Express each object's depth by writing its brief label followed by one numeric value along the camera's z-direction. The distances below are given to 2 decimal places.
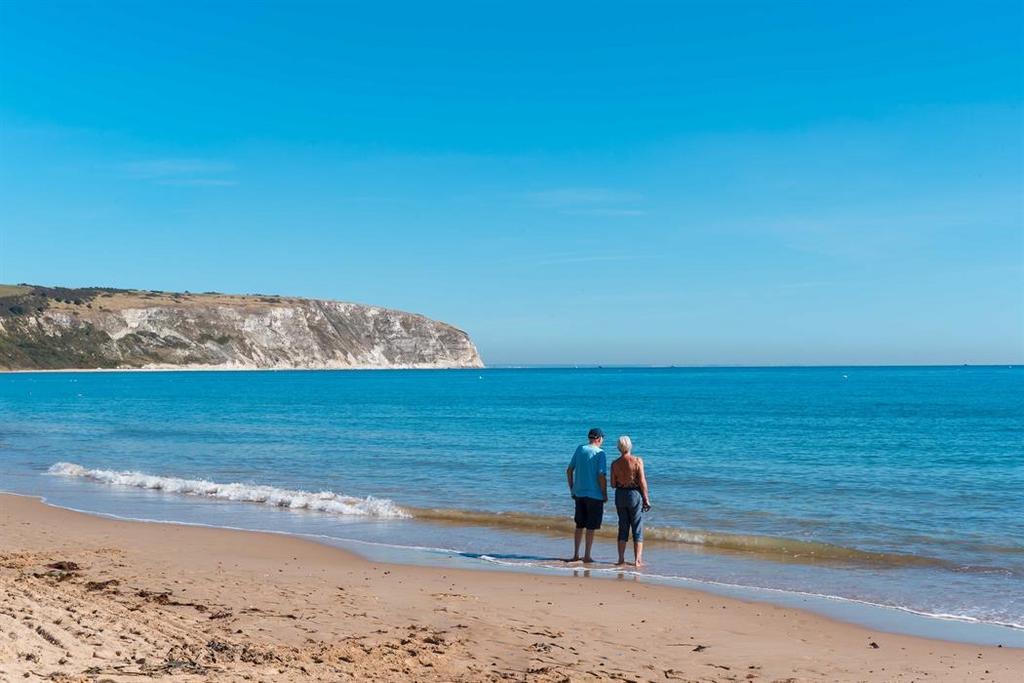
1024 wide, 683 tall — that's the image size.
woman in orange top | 13.02
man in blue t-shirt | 13.08
